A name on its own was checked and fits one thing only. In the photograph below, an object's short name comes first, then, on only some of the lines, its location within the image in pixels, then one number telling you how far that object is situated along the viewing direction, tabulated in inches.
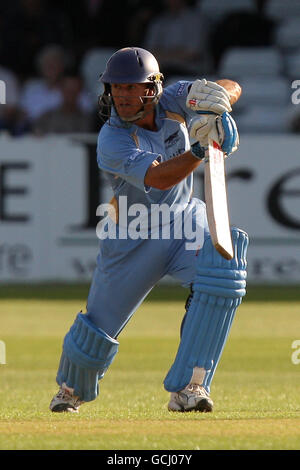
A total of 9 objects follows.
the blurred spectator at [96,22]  562.9
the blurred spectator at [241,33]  551.2
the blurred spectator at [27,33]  547.8
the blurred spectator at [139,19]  547.8
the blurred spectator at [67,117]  484.7
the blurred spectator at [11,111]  490.3
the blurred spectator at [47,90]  514.6
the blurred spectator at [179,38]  534.6
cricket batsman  191.5
